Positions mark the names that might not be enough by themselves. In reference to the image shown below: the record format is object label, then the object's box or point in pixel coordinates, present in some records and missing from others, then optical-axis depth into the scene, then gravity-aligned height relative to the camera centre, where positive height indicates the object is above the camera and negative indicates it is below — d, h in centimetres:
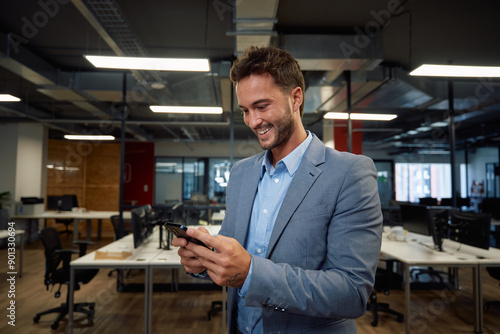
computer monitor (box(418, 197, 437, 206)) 771 -43
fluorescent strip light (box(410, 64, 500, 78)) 358 +129
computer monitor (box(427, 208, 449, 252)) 410 -53
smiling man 78 -13
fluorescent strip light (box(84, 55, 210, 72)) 347 +128
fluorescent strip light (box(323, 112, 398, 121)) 648 +136
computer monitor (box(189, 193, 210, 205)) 955 -56
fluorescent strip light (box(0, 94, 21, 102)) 542 +137
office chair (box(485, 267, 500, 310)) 410 -116
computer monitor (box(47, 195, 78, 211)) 883 -66
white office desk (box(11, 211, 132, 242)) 815 -95
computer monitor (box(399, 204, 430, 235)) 431 -50
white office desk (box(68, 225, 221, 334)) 332 -90
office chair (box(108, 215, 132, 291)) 517 -159
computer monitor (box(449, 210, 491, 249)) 377 -54
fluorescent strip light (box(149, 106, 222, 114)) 613 +136
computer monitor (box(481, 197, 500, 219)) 768 -55
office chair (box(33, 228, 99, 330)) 380 -113
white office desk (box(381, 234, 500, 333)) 352 -85
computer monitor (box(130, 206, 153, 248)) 363 -56
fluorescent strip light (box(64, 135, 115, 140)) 927 +121
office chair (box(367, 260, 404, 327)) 398 -129
